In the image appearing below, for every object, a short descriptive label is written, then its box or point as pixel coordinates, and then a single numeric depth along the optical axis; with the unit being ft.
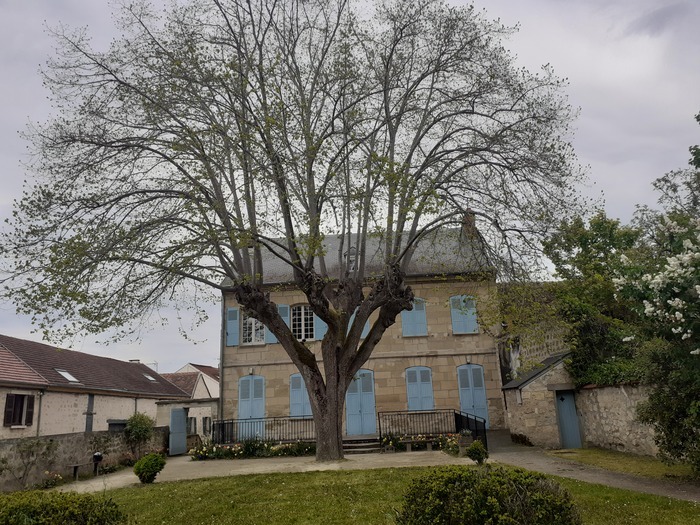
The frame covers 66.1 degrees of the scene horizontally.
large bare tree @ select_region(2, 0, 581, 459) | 37.06
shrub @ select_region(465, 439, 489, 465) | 38.70
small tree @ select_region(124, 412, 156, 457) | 56.29
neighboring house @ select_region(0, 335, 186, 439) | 58.70
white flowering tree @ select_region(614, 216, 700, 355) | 23.27
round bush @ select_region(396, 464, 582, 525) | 15.15
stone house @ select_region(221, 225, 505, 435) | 67.82
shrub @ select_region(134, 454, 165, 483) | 39.24
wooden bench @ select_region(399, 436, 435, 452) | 55.62
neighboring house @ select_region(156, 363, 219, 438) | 68.80
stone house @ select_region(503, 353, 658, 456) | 47.08
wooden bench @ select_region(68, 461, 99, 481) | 45.65
